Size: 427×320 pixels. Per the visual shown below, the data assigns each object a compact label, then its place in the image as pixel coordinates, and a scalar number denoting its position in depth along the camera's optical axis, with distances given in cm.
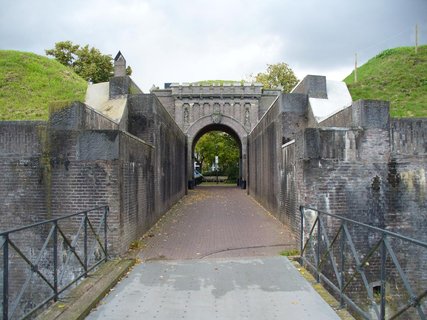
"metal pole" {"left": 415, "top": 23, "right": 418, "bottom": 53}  2725
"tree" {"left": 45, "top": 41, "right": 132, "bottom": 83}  4488
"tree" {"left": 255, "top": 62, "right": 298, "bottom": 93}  4958
